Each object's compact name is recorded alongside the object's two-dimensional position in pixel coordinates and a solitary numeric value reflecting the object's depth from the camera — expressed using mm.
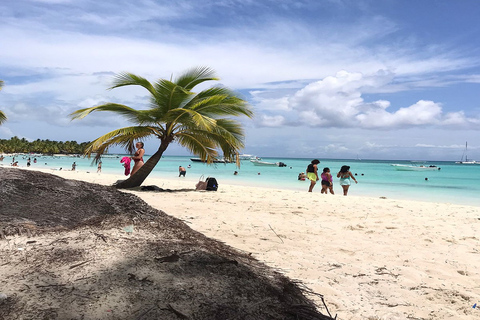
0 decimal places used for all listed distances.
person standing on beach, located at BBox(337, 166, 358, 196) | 12683
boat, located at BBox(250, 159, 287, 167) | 56416
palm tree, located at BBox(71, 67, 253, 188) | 11328
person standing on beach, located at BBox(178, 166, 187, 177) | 26409
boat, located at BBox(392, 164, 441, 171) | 50847
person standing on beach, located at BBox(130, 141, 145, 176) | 11602
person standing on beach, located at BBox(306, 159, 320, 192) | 13400
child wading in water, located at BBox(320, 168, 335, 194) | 12594
